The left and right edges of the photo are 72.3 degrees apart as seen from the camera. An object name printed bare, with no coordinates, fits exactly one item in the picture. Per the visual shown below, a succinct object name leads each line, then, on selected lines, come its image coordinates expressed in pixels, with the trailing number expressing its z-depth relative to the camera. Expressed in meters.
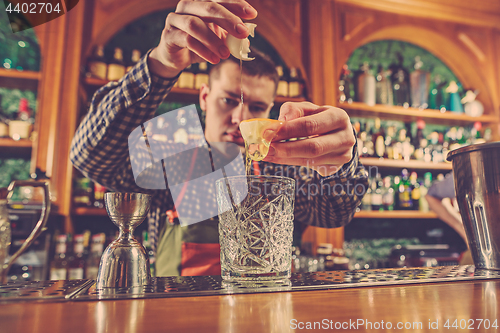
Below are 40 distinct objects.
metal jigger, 0.57
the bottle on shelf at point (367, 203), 2.83
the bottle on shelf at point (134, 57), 2.54
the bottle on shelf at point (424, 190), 2.97
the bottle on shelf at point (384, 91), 2.99
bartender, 0.80
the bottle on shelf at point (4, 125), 2.28
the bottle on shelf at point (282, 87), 2.66
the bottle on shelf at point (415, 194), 3.00
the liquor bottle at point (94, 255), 2.16
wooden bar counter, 0.33
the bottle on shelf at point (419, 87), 3.06
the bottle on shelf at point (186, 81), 2.54
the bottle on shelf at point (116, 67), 2.39
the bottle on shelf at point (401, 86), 3.08
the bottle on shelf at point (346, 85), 2.93
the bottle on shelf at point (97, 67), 2.39
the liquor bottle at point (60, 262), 2.07
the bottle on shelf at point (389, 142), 2.94
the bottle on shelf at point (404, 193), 2.95
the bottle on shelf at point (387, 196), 2.89
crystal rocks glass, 0.55
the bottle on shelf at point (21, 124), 2.27
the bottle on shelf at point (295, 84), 2.71
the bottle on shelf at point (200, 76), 2.56
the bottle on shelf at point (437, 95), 3.20
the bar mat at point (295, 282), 0.51
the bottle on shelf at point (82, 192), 2.30
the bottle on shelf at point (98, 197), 2.34
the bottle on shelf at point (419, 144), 3.03
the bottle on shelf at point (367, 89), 2.91
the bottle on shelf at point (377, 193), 2.85
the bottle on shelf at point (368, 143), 2.88
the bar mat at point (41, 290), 0.46
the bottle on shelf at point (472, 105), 3.16
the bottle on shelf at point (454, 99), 3.18
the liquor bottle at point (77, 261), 2.11
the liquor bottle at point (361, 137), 2.86
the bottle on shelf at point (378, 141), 2.91
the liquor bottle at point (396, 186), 3.01
